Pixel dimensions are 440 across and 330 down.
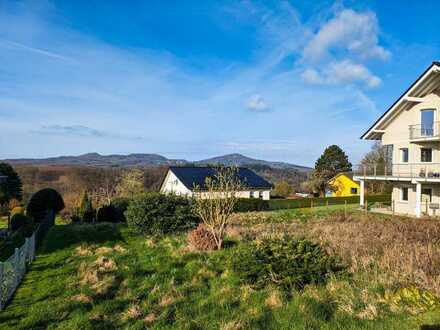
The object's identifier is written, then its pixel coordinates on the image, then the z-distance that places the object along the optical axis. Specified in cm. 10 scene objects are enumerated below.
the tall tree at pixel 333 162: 5371
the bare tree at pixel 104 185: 3479
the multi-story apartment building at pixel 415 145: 2158
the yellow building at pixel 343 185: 4344
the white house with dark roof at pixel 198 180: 3591
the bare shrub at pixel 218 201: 1150
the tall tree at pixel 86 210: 2400
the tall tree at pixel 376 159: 4188
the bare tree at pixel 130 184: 3591
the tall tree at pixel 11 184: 3875
